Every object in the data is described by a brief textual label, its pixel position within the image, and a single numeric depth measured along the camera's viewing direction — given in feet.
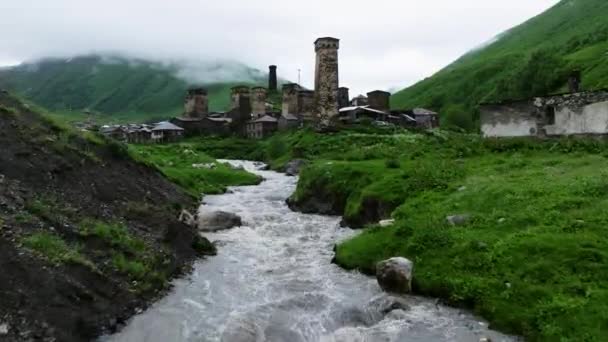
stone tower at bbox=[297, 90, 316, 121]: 348.79
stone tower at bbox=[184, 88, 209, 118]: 417.08
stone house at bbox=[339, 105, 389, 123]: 312.48
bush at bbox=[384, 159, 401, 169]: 120.37
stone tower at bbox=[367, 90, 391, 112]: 347.97
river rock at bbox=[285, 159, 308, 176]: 196.24
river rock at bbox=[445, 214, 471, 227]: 71.29
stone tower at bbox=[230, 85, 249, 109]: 385.23
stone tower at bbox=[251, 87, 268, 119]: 386.73
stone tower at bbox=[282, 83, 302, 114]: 358.64
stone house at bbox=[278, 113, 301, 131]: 337.93
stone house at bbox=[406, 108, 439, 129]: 354.11
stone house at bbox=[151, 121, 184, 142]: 363.56
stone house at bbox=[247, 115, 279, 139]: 345.76
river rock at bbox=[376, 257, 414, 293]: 60.90
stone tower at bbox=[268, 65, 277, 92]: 524.11
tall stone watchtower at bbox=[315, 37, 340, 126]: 278.46
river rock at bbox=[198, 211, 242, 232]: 97.96
